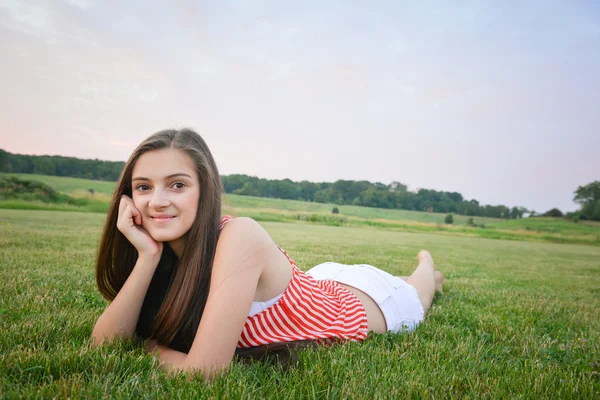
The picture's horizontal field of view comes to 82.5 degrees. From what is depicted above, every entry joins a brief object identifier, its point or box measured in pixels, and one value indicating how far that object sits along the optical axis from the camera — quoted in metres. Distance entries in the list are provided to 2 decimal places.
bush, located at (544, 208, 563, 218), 61.50
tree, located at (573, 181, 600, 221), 55.85
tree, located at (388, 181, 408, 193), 73.81
